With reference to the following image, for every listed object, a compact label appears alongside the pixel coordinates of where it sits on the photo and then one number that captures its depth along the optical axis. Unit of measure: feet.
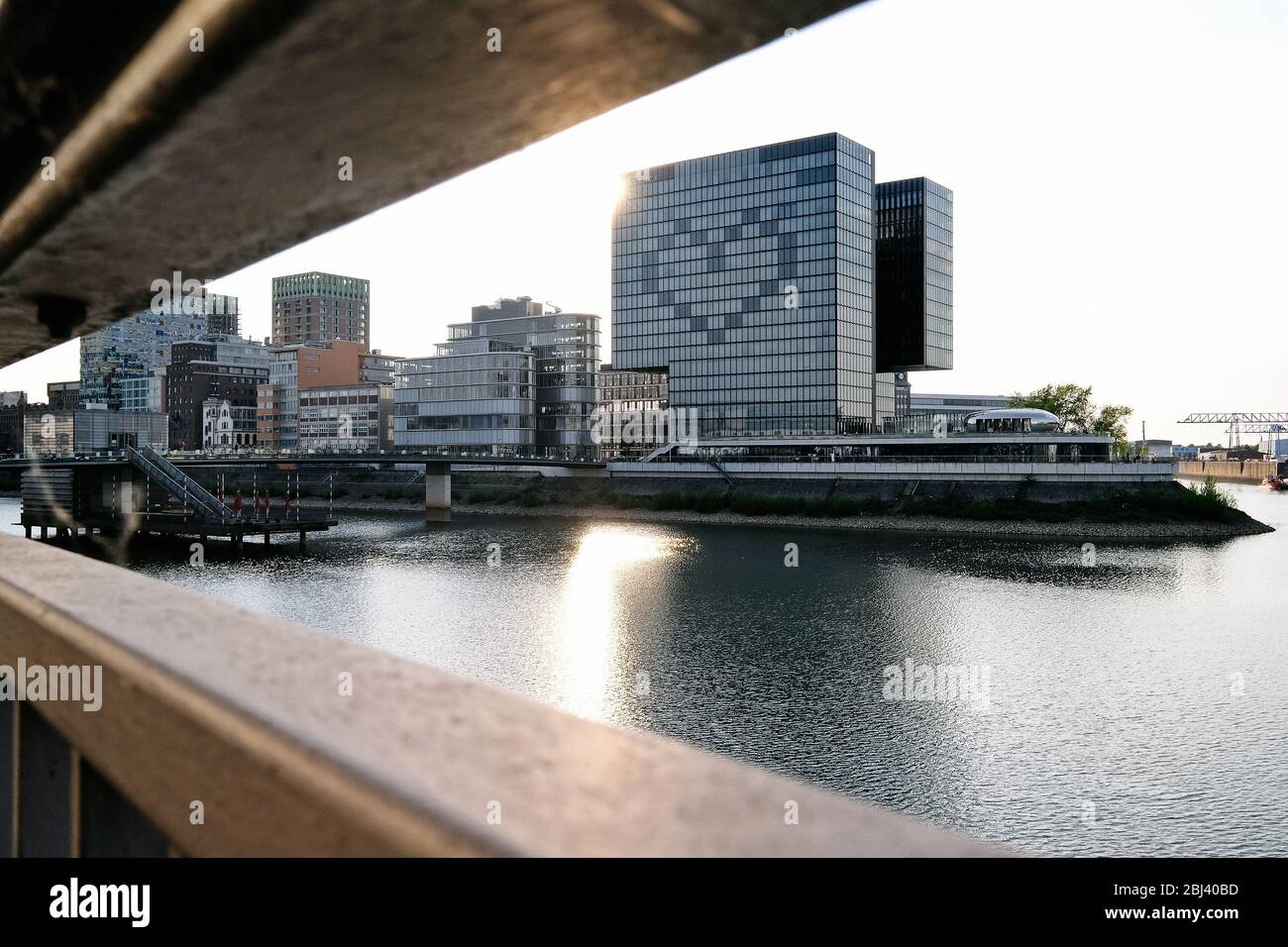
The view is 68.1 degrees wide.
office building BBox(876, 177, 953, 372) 433.89
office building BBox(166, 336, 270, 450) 542.16
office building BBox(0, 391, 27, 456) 513.86
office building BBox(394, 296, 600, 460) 435.53
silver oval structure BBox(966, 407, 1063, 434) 291.38
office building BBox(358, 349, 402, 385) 564.30
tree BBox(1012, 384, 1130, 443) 334.85
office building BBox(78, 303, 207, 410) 601.17
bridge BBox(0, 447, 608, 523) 297.12
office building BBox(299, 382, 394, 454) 505.25
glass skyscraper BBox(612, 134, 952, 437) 388.57
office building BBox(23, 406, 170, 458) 303.68
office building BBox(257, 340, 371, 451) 538.06
